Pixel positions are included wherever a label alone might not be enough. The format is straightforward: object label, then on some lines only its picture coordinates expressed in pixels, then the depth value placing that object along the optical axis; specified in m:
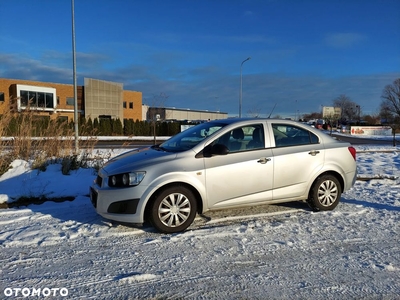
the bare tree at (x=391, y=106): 67.45
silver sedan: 4.62
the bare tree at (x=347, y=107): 96.82
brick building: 47.31
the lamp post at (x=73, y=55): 15.01
